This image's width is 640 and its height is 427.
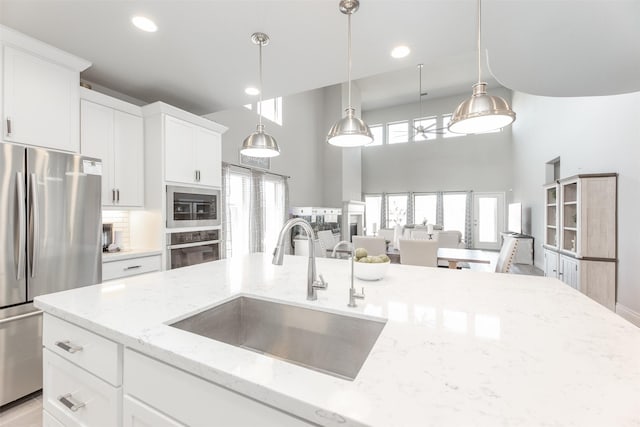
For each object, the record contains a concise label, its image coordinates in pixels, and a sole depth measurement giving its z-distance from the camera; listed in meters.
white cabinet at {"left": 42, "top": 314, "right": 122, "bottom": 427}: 0.96
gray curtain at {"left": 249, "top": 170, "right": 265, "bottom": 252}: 4.96
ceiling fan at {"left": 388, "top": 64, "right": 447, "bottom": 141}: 9.06
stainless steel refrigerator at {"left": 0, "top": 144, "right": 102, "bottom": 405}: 1.83
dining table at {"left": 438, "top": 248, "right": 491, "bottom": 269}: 3.61
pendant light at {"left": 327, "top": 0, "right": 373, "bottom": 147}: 1.68
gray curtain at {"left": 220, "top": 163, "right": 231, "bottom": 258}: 4.29
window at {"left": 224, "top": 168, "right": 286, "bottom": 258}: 4.55
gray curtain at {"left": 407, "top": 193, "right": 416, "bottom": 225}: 9.36
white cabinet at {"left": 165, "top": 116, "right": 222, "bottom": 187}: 2.89
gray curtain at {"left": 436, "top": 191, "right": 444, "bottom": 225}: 9.02
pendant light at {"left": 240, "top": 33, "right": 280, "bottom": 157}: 2.08
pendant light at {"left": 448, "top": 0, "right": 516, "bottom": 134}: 1.19
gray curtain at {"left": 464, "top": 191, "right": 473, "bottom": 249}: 8.73
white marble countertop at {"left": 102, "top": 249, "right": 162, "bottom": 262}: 2.45
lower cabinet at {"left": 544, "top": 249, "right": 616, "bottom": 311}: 3.44
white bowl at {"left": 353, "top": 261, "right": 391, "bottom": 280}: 1.51
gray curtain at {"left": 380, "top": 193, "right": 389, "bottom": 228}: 9.70
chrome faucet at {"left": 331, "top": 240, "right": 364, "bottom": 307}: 1.16
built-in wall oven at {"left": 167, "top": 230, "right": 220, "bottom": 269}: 2.92
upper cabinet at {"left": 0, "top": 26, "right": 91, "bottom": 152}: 1.95
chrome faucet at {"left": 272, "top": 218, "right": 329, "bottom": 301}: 1.22
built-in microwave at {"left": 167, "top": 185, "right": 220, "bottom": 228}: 2.90
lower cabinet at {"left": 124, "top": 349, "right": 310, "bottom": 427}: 0.68
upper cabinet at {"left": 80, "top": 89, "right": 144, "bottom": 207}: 2.48
